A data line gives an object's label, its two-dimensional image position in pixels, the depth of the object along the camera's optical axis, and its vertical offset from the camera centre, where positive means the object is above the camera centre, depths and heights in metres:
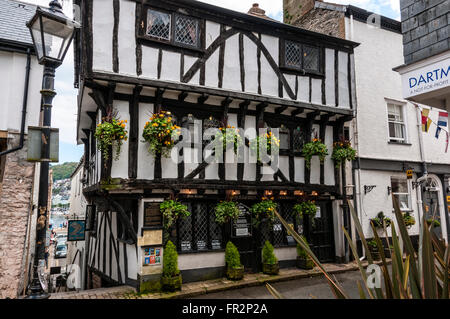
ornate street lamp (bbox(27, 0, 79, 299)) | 3.63 +1.86
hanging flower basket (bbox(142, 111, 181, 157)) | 7.45 +1.76
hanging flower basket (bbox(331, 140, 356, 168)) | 10.02 +1.71
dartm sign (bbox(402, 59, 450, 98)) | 5.29 +2.28
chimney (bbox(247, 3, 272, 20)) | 10.82 +6.90
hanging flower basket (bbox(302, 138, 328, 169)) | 9.66 +1.72
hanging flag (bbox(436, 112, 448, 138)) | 9.65 +2.77
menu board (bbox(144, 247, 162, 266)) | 7.53 -1.25
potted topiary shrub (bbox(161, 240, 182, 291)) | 7.37 -1.63
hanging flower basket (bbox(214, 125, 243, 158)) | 8.41 +1.84
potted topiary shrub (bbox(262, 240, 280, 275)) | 8.76 -1.62
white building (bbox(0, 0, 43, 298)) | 7.65 +1.44
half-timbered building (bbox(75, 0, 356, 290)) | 7.59 +2.76
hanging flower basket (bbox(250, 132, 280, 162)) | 8.85 +1.78
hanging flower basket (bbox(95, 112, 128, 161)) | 7.11 +1.69
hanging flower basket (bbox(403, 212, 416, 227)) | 11.13 -0.58
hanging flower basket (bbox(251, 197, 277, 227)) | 8.81 -0.17
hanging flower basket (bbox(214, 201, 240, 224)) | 8.30 -0.16
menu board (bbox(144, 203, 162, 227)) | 7.70 -0.24
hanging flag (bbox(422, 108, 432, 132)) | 11.09 +3.04
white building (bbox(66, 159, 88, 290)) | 14.21 -0.50
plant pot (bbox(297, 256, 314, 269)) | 9.27 -1.79
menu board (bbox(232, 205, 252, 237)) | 9.14 -0.58
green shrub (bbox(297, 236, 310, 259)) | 9.41 -1.52
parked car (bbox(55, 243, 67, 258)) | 25.47 -4.05
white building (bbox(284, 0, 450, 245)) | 11.14 +2.72
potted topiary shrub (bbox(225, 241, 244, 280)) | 8.26 -1.59
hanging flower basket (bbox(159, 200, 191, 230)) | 7.56 -0.11
